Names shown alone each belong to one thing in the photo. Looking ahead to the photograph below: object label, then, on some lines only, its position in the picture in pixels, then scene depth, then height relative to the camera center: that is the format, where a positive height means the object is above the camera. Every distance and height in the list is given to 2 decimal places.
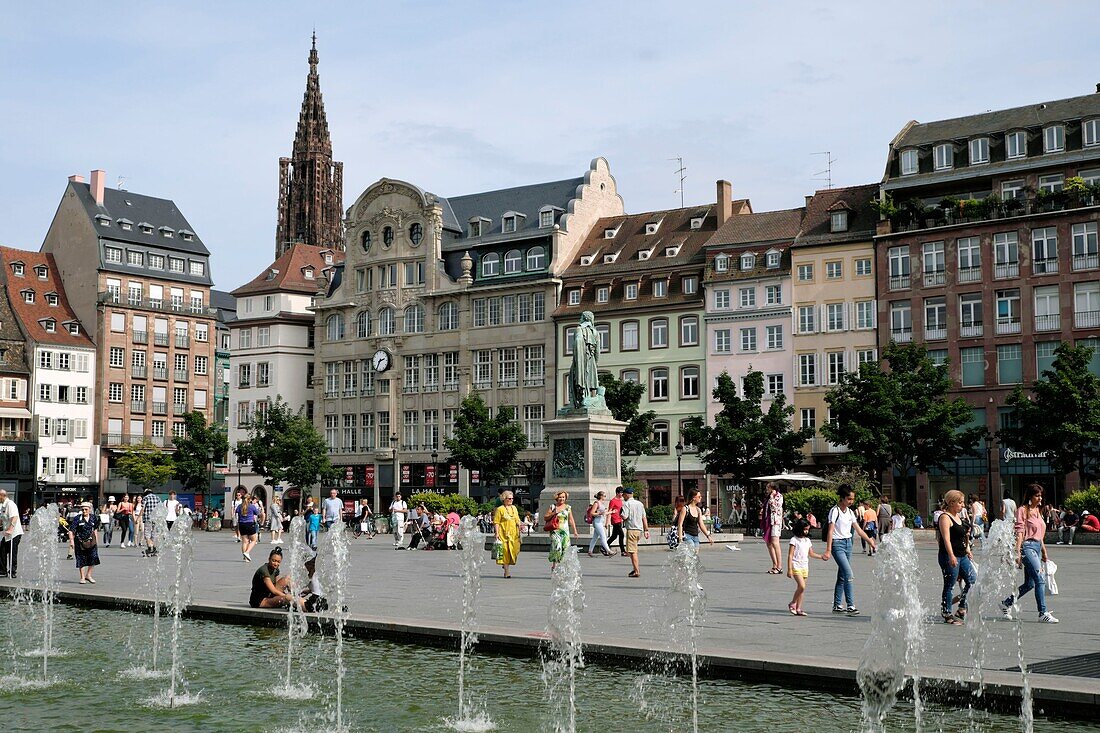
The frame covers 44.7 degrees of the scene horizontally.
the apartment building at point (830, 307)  64.00 +8.61
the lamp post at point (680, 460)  64.47 +1.31
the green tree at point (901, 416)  55.19 +2.87
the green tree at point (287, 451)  73.25 +2.11
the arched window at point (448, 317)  76.75 +9.81
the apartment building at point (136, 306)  88.19 +12.41
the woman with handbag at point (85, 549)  22.73 -0.99
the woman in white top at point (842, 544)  17.12 -0.75
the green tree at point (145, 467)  83.38 +1.47
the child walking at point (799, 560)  16.86 -0.94
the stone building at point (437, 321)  74.00 +9.67
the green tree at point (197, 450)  79.75 +2.38
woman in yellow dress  24.22 -0.79
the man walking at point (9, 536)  22.69 -0.77
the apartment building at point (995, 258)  58.53 +10.21
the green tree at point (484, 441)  65.88 +2.31
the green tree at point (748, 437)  59.56 +2.22
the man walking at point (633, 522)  23.97 -0.71
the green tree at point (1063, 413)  51.06 +2.74
